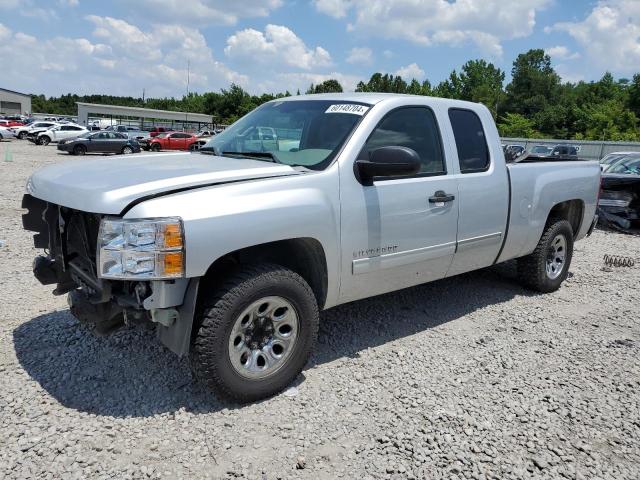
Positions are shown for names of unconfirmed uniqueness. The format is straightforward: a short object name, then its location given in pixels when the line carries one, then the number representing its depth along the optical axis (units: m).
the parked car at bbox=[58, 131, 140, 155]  28.41
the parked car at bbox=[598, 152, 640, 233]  9.83
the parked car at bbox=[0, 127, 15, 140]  37.88
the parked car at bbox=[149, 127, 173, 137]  42.61
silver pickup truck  2.78
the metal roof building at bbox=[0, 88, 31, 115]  92.31
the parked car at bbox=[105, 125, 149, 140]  41.84
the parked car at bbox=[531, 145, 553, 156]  28.67
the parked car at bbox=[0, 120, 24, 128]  45.30
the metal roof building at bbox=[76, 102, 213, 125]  65.44
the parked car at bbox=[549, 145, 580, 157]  25.28
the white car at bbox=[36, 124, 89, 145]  35.56
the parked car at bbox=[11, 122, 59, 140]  38.47
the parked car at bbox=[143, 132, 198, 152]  36.44
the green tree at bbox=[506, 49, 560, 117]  84.38
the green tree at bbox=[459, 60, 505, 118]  100.68
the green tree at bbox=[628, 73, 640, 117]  57.72
